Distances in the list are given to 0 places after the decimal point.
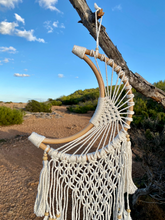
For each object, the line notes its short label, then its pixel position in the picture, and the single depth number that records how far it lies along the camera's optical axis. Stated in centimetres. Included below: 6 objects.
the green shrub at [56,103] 1057
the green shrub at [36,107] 732
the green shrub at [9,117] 493
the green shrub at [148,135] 138
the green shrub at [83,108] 752
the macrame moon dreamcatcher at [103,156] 95
